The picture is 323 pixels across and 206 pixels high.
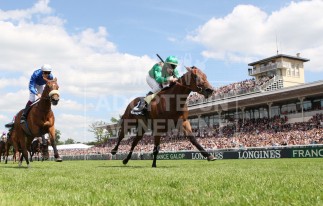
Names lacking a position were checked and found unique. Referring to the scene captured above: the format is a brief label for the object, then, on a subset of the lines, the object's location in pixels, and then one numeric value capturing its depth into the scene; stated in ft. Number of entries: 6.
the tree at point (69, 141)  574.97
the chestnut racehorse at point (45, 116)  31.60
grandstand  107.96
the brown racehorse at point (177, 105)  30.83
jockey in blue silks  34.63
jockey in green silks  33.73
